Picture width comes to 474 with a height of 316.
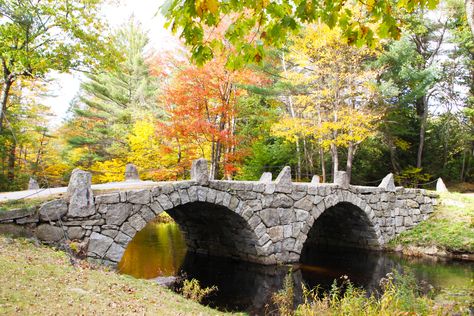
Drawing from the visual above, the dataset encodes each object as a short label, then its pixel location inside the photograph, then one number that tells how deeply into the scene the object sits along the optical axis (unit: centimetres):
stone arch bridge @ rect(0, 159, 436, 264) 738
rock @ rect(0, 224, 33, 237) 636
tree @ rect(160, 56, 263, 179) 1532
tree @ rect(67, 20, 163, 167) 2266
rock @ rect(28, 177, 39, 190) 1023
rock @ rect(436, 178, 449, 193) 1698
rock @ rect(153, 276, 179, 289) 937
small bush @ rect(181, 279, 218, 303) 766
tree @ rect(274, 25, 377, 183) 1481
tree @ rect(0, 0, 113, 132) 1084
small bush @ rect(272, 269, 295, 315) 740
